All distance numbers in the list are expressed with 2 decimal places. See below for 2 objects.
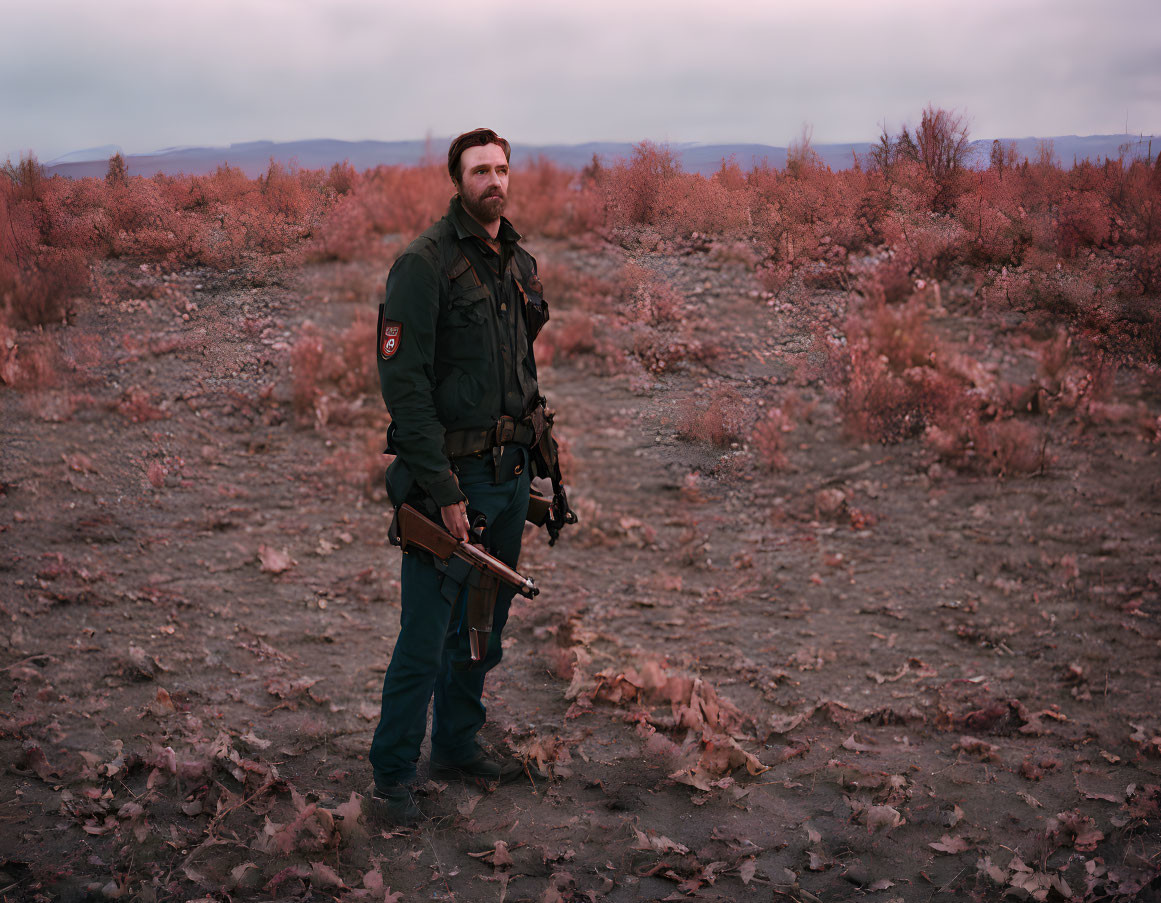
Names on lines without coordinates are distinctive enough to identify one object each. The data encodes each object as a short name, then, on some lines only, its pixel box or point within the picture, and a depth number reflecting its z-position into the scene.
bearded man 3.05
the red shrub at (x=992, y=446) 6.80
